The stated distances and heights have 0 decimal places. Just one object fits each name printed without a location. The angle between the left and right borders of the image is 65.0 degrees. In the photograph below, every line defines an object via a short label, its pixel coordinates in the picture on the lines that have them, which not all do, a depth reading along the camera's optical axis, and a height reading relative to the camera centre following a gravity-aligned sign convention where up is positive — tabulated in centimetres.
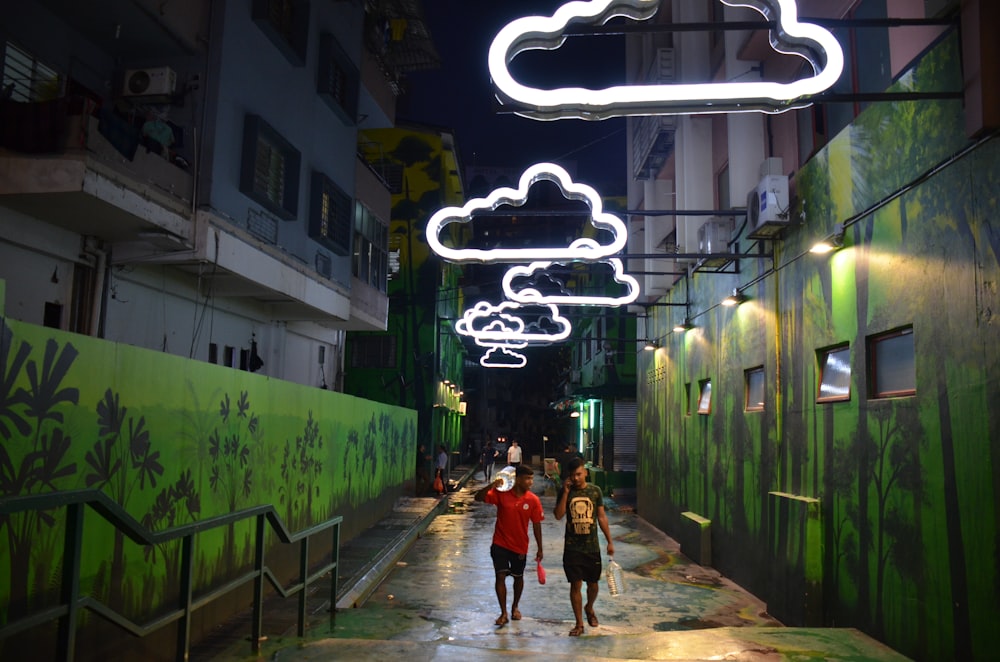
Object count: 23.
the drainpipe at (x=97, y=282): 1001 +181
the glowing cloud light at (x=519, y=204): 944 +277
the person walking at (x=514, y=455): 2945 -84
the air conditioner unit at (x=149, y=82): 1055 +459
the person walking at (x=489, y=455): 3545 -109
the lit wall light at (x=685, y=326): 1524 +214
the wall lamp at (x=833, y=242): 816 +207
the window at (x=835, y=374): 839 +73
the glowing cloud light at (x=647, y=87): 533 +242
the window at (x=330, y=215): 1495 +425
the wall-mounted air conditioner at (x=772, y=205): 961 +286
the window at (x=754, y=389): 1141 +73
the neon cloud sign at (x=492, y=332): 1880 +251
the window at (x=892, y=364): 704 +72
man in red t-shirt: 859 -105
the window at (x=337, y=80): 1539 +708
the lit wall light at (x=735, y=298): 1172 +208
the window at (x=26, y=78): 902 +404
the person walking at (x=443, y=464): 2538 -110
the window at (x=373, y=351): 3069 +302
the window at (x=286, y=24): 1251 +685
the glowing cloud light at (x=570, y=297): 1287 +239
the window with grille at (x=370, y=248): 1788 +429
